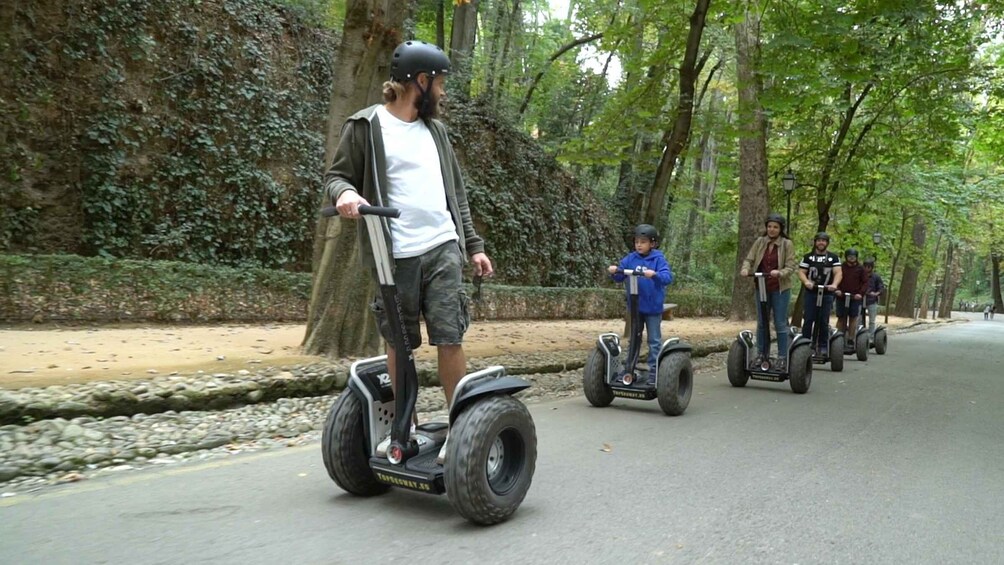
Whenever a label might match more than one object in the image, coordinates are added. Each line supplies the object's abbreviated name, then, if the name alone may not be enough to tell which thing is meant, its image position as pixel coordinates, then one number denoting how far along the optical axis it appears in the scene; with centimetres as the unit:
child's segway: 707
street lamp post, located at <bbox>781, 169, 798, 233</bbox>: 1877
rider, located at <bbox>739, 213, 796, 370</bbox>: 938
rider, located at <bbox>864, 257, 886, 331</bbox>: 1723
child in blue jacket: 725
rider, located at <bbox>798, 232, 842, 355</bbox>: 1101
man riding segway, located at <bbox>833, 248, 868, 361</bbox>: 1480
